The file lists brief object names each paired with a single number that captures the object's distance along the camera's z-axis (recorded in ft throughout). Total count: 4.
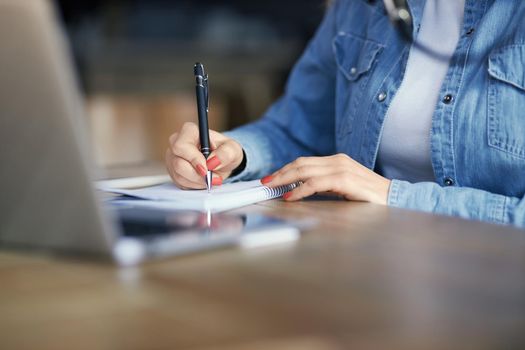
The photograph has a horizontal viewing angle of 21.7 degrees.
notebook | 3.53
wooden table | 2.20
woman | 3.76
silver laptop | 2.72
